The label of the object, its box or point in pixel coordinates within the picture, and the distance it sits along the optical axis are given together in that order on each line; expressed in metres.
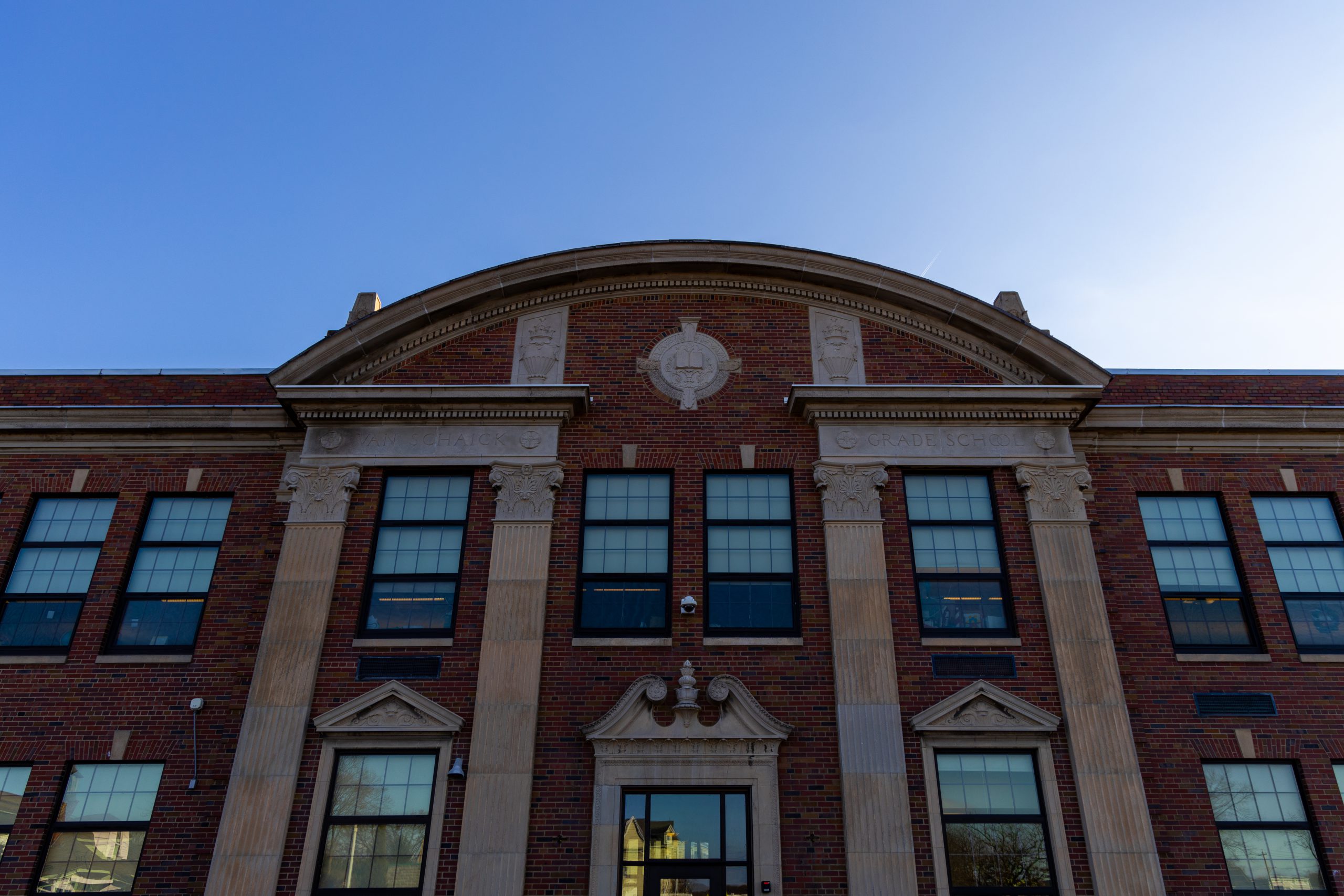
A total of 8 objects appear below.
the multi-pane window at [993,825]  11.63
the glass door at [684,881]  11.56
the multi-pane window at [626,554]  13.32
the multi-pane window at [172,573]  13.67
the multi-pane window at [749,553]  13.30
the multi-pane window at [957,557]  13.35
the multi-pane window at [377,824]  11.73
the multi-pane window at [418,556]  13.39
